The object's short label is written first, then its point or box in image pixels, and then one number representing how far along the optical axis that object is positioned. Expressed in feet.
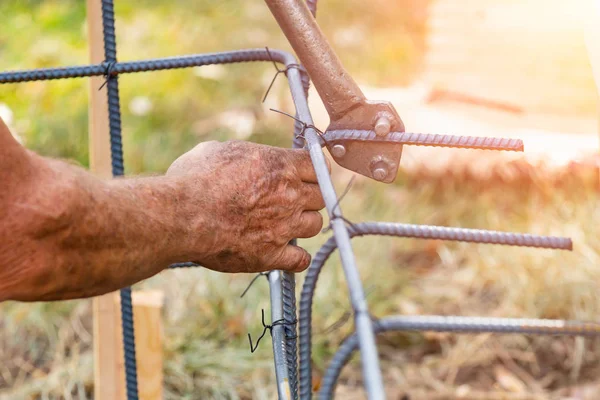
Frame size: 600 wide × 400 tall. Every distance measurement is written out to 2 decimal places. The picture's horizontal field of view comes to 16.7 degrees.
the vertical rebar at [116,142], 4.83
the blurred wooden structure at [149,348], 5.60
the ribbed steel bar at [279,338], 4.42
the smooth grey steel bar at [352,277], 3.80
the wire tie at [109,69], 4.82
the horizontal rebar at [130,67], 4.78
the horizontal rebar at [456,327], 4.07
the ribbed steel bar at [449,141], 4.39
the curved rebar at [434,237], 4.44
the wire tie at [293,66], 4.61
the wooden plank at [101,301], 5.26
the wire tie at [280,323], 4.56
